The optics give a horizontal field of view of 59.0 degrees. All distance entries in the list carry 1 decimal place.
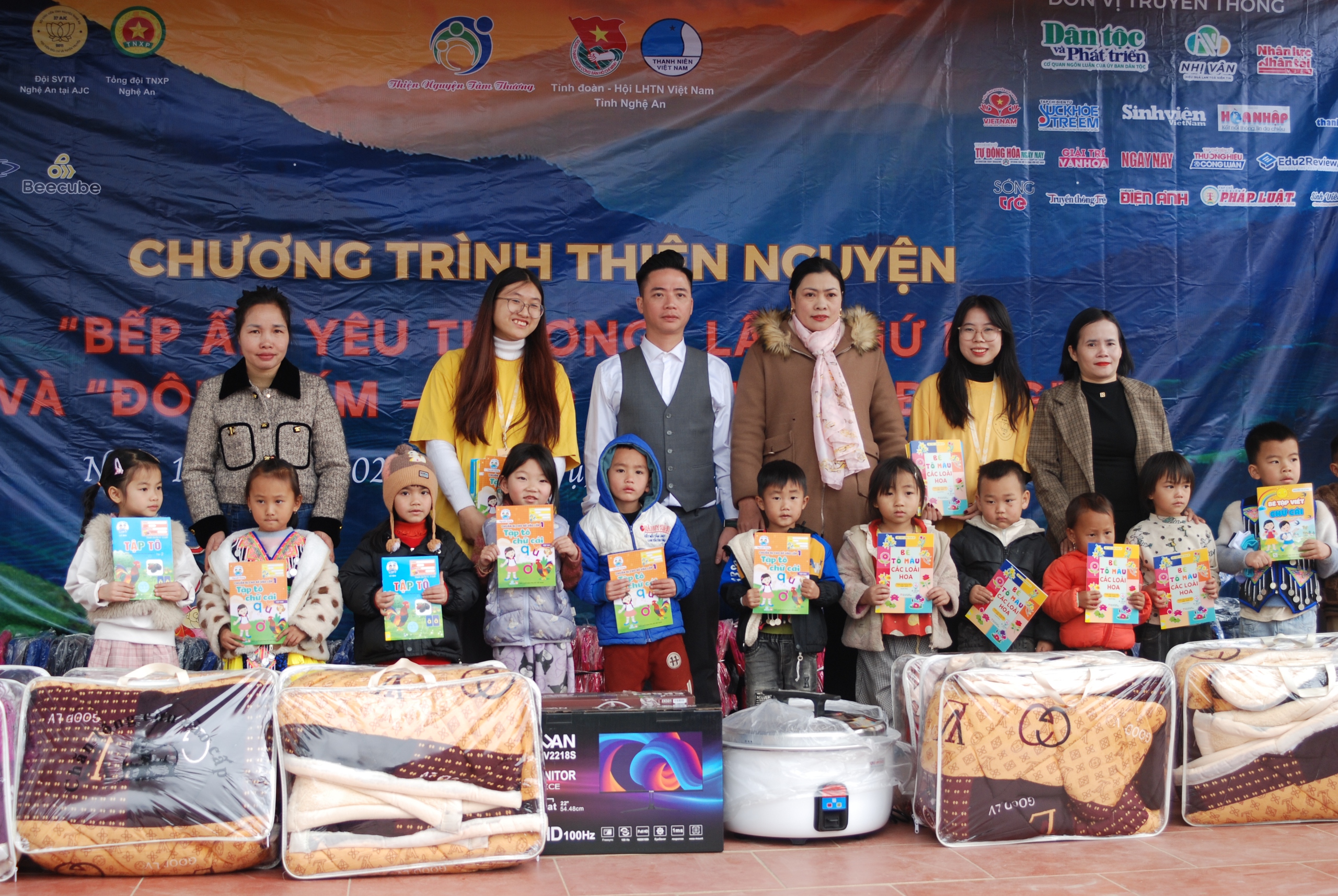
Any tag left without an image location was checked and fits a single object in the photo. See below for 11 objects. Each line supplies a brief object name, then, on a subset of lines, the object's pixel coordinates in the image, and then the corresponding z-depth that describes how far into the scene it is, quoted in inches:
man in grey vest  174.2
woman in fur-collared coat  172.6
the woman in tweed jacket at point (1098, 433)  175.2
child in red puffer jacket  158.4
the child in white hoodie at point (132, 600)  150.4
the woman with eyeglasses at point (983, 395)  175.8
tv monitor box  128.9
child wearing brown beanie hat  153.6
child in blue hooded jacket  161.9
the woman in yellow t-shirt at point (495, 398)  168.9
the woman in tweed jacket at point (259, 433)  164.7
